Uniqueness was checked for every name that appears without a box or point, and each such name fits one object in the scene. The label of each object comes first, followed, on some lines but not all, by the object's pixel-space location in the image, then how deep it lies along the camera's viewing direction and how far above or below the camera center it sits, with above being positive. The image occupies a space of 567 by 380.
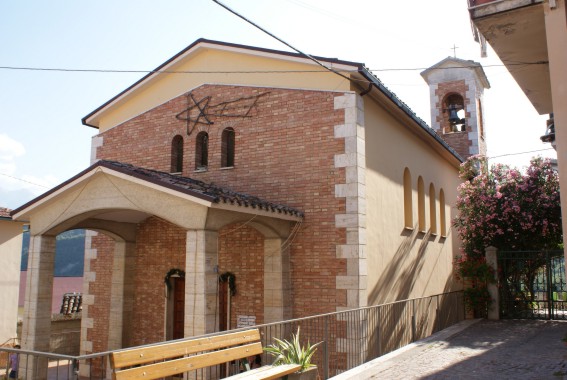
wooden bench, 5.16 -1.05
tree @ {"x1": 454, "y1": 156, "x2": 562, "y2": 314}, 14.57 +1.23
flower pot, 6.80 -1.45
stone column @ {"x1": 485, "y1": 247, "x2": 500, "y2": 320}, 14.28 -0.73
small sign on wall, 11.12 -1.20
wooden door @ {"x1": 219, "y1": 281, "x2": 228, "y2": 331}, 11.51 -0.91
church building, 9.61 +1.16
